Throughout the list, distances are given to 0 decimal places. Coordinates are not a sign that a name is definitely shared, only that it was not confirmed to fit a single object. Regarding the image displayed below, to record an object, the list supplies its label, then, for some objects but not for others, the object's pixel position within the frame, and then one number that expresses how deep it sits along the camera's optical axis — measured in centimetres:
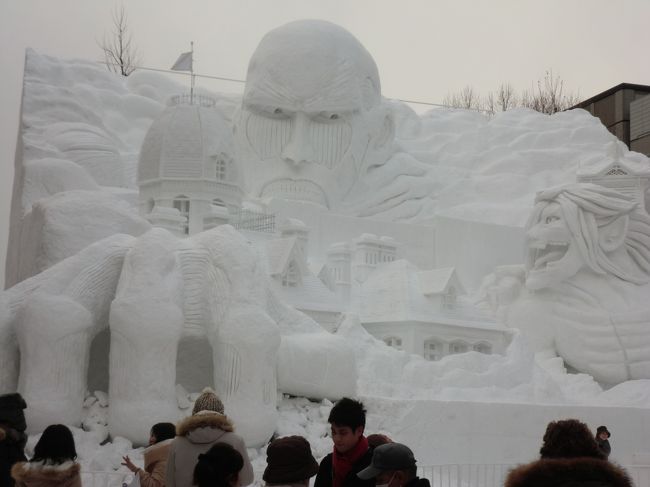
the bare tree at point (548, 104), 4338
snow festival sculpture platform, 1209
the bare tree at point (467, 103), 4447
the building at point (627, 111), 3403
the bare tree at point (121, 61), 3666
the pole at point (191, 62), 2765
